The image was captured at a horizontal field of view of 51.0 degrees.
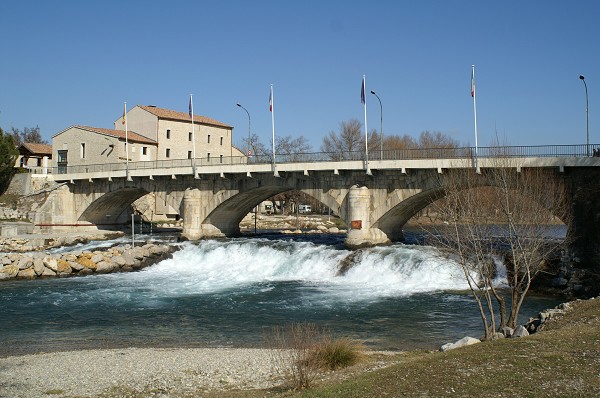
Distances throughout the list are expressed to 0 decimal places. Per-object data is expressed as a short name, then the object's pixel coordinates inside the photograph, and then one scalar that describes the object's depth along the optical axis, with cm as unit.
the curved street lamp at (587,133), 3316
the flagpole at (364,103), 4197
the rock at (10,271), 3956
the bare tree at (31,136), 13391
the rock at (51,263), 4119
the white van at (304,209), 10306
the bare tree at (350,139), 10112
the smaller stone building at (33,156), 8075
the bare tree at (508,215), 2212
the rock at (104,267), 4275
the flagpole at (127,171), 5742
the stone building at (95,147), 6738
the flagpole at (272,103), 4858
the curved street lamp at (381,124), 4185
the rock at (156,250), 4669
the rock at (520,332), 1838
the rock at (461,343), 1764
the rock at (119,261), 4375
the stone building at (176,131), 7238
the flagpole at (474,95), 3616
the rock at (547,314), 2075
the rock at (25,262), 4059
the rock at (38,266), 4066
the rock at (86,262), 4272
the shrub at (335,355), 1587
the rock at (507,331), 1919
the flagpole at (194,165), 5222
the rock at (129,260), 4412
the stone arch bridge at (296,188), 3300
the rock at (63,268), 4144
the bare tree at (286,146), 11062
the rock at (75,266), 4219
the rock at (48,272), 4079
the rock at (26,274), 3999
